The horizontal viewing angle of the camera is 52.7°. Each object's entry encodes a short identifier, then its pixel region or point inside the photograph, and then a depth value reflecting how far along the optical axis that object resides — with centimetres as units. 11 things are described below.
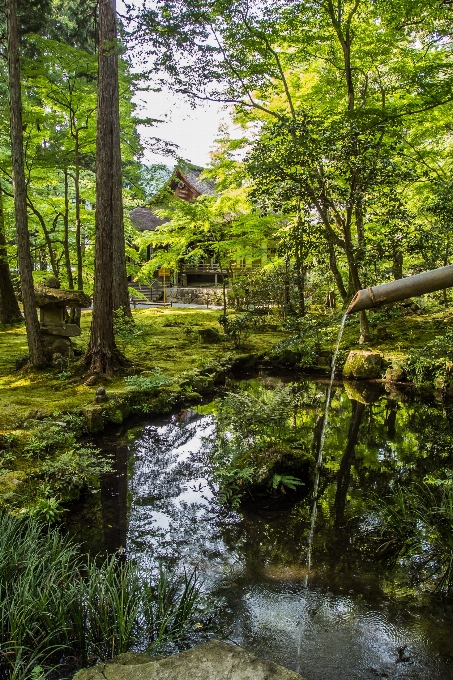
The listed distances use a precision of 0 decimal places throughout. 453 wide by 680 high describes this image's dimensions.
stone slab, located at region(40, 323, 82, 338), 927
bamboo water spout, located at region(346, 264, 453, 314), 215
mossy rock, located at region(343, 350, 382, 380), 1010
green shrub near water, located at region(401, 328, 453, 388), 827
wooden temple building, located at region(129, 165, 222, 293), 2738
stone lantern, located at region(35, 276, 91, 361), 896
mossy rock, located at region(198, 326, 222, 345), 1313
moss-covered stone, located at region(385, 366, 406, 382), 961
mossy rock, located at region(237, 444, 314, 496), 516
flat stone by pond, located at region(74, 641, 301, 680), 209
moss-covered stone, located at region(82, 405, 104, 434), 674
